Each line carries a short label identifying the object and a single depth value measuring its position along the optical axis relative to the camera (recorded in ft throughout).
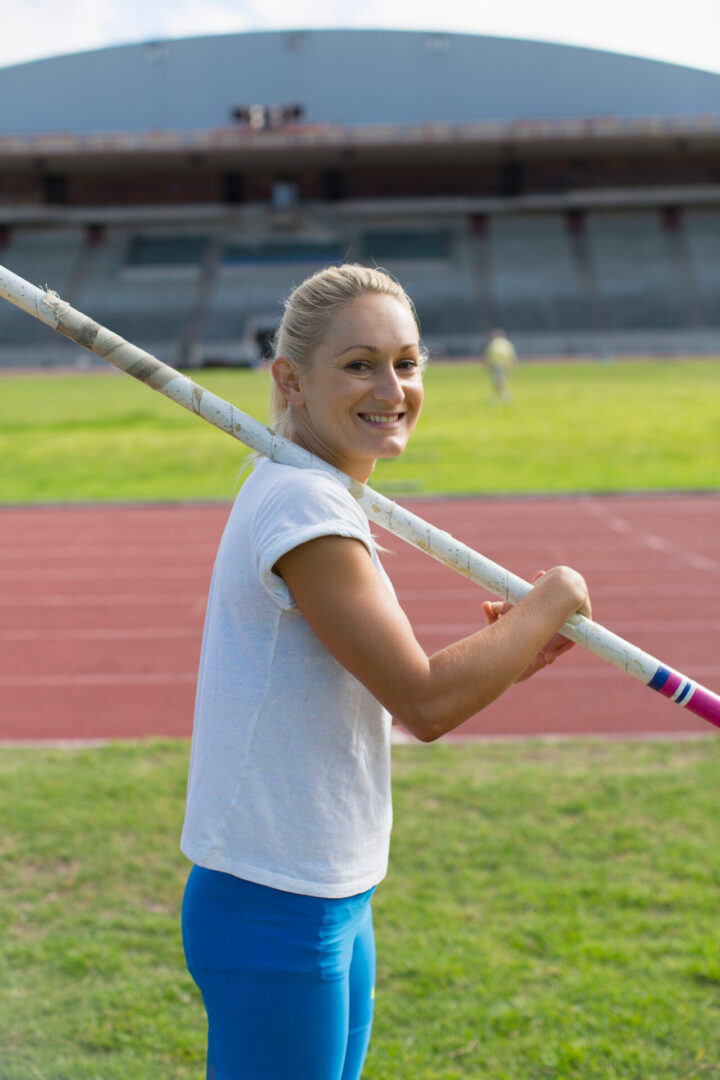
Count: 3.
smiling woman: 4.43
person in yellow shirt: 69.26
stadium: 130.72
